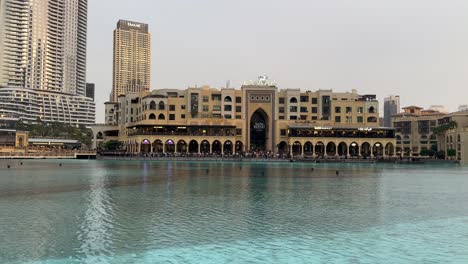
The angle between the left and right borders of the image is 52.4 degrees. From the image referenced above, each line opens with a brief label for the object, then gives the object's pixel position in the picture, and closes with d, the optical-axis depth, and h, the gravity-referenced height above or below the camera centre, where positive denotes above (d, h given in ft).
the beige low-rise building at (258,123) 562.25 +37.29
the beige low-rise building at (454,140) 585.22 +19.28
